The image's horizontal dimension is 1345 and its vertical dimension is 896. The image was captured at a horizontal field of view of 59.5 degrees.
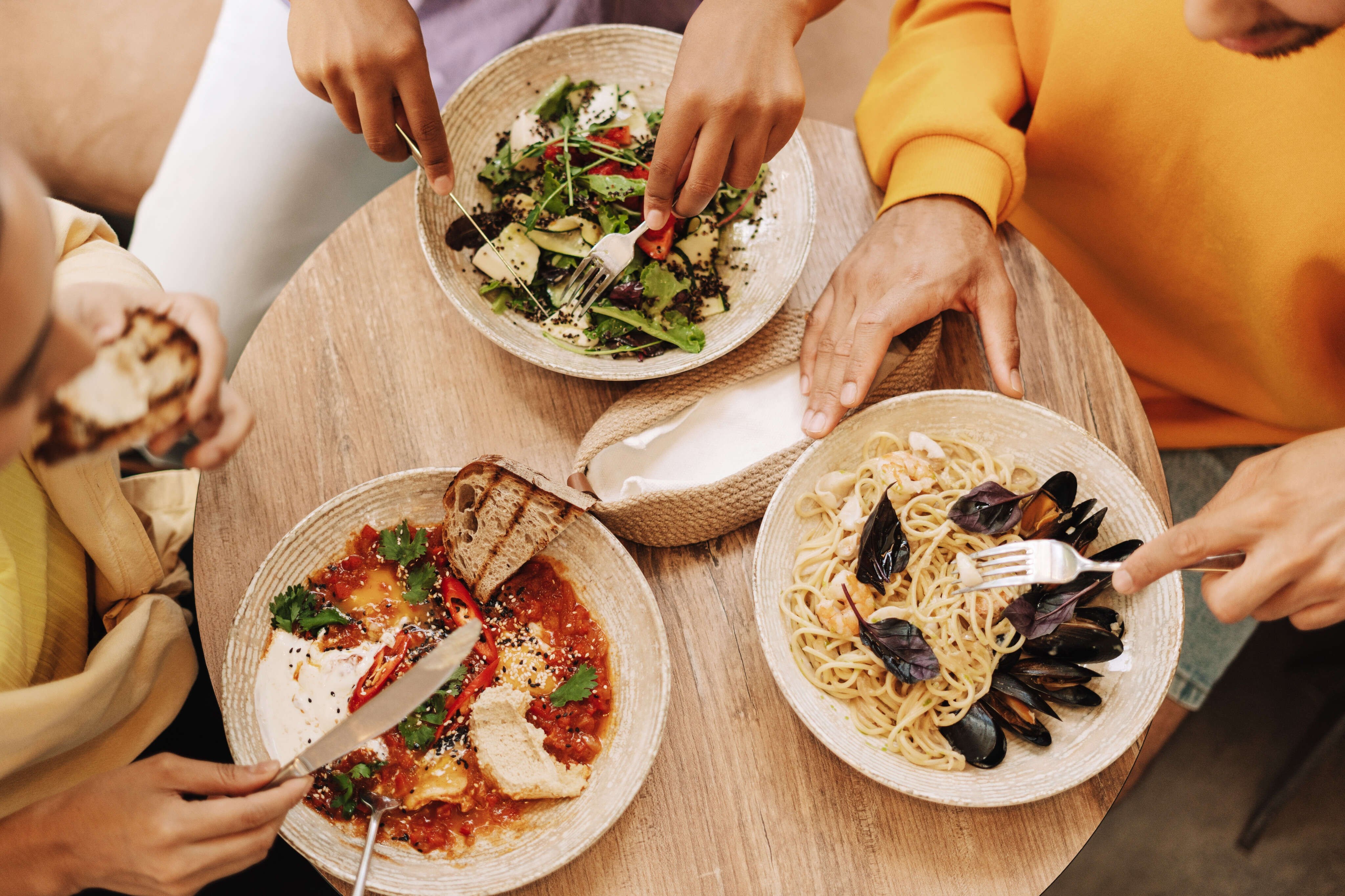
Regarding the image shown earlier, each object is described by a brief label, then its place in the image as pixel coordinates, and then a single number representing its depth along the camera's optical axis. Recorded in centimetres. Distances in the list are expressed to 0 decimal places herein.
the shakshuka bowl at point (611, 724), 69
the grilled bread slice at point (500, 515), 72
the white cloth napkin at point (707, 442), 78
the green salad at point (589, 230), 81
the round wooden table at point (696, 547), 75
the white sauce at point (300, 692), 72
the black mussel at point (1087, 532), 74
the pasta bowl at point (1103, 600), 71
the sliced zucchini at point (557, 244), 82
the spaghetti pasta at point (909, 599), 75
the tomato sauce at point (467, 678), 72
